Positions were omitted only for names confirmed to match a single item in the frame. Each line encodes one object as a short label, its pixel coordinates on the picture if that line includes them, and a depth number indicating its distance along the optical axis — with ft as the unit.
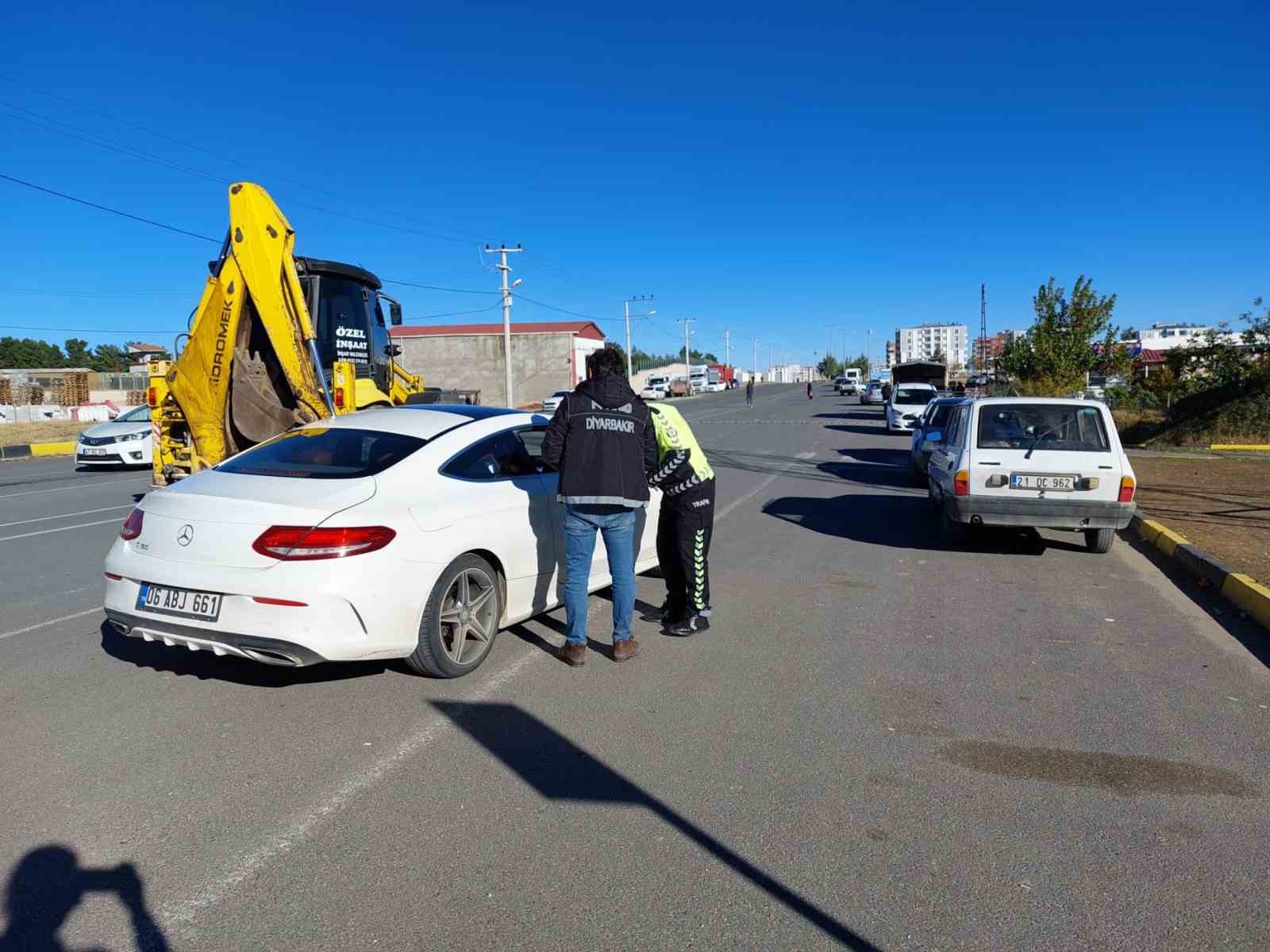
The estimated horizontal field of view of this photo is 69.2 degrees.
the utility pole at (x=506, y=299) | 142.20
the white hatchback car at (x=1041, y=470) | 27.76
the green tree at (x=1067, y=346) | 101.91
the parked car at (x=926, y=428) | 47.57
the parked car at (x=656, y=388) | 242.17
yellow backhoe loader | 32.94
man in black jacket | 16.94
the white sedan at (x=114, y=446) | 61.00
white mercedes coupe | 14.53
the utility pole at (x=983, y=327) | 160.35
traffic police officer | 19.35
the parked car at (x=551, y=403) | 132.26
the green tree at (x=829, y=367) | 632.79
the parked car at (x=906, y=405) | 88.07
